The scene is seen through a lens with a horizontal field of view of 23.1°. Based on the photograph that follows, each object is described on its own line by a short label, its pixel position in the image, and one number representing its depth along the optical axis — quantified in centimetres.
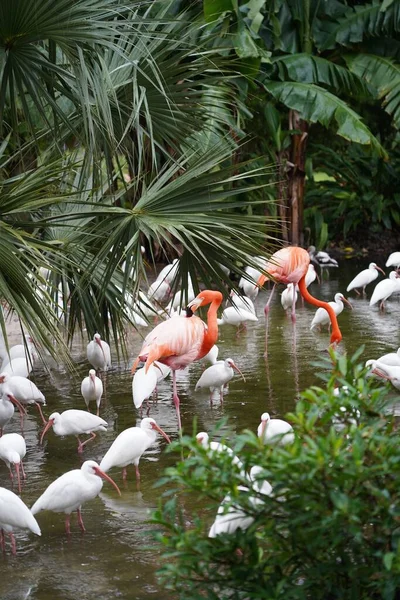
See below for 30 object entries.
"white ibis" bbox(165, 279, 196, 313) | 1236
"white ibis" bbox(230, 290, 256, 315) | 1200
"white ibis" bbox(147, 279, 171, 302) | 1312
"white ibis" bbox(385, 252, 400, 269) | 1462
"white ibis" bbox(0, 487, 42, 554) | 560
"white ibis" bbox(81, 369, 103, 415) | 841
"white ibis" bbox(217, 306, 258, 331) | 1138
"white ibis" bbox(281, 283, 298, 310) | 1208
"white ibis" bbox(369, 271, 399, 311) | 1268
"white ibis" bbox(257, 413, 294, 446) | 669
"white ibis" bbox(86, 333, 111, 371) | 941
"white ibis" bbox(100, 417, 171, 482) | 672
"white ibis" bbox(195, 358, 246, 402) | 869
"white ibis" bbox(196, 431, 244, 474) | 364
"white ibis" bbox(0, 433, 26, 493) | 660
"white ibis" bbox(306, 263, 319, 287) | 1365
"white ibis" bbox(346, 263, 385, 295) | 1385
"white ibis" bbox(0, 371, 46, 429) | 815
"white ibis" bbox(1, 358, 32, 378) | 912
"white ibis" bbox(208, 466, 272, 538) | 360
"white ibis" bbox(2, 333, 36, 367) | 995
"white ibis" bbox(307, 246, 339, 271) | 1638
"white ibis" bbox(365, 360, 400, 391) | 835
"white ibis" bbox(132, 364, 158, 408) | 797
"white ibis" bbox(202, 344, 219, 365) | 977
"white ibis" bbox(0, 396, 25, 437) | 769
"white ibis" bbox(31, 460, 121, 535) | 592
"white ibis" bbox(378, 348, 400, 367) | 869
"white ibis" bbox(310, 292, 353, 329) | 1140
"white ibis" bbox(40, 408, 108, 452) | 746
